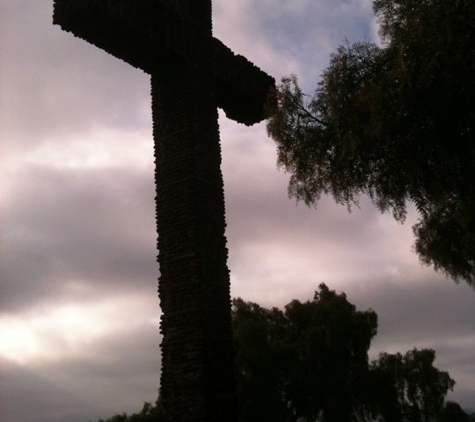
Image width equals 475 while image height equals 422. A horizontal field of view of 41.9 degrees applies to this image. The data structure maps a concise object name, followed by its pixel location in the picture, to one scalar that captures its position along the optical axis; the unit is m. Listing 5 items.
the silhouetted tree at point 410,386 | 21.11
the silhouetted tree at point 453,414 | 21.05
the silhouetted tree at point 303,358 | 21.14
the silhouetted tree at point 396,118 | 7.46
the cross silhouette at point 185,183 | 7.71
